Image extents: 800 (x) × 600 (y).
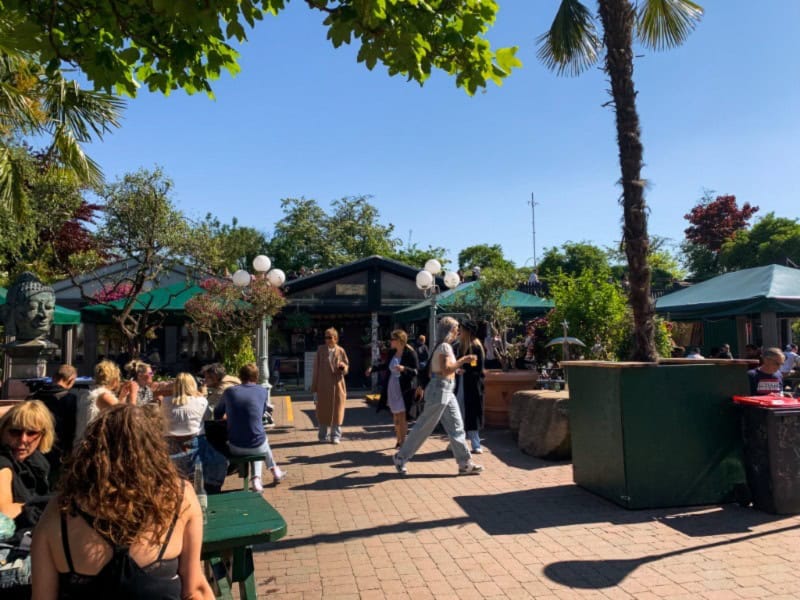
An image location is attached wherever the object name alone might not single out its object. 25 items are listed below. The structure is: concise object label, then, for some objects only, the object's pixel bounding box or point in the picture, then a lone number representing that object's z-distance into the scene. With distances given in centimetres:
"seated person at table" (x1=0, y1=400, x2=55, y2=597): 348
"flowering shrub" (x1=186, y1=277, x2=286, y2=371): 1466
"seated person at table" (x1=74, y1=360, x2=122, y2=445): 571
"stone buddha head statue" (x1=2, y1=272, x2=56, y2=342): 949
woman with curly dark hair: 198
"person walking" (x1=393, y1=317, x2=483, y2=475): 689
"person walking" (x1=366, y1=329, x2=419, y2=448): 827
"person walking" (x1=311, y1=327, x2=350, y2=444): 916
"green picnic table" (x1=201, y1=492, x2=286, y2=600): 299
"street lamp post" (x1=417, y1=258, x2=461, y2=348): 1193
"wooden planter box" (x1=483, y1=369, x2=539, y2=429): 1025
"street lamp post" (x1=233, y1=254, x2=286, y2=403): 1260
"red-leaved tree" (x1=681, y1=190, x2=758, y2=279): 4603
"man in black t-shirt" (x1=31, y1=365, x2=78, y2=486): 556
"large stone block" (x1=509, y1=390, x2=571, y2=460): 736
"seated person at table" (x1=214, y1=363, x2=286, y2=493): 606
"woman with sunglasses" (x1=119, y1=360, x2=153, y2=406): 781
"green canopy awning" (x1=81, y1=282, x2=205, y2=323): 1641
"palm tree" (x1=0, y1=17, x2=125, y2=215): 883
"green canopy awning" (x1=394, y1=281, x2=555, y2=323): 1488
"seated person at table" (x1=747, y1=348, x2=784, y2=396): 605
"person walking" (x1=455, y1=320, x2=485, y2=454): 799
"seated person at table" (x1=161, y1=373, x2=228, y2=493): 564
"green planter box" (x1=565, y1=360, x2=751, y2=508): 525
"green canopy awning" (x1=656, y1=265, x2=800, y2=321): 1133
